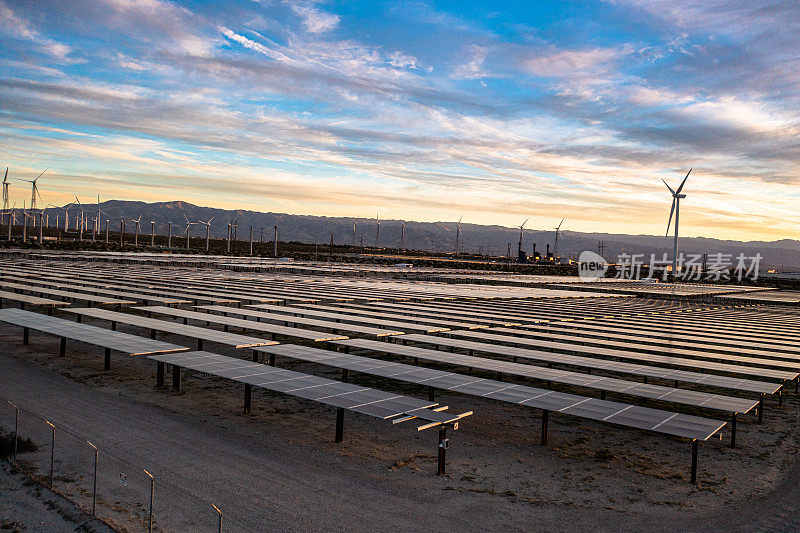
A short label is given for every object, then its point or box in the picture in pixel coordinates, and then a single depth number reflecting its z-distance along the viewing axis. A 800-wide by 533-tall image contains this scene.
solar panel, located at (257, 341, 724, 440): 14.49
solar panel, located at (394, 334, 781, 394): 19.20
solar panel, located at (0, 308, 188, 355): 21.41
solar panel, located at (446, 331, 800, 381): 21.62
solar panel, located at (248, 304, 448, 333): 30.45
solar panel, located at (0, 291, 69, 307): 33.34
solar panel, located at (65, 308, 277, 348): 23.28
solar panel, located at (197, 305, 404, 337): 28.38
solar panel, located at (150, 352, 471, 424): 14.98
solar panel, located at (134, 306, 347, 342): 25.98
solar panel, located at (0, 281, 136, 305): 36.19
